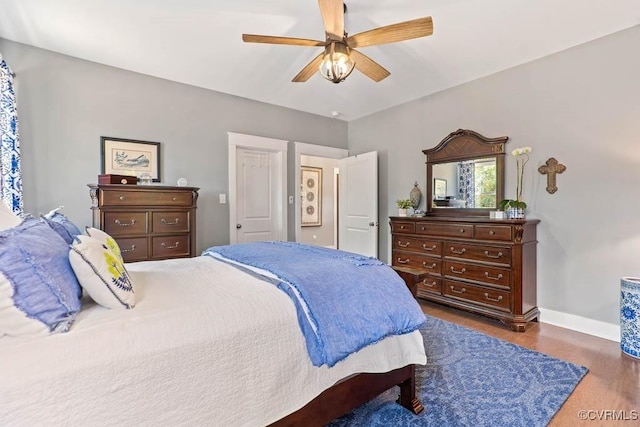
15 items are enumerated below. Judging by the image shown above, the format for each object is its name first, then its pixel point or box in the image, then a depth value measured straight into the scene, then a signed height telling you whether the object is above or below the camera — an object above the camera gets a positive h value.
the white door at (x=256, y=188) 4.12 +0.25
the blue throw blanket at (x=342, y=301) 1.30 -0.44
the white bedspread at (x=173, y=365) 0.82 -0.49
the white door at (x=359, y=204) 4.60 +0.03
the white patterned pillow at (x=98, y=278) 1.14 -0.26
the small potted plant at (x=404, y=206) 4.09 +0.00
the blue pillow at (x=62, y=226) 1.42 -0.10
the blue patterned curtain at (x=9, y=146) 2.52 +0.50
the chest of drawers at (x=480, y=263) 2.91 -0.60
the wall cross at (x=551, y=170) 3.02 +0.35
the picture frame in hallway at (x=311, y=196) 6.94 +0.23
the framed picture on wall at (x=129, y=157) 3.26 +0.54
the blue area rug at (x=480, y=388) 1.69 -1.15
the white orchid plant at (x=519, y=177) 3.07 +0.30
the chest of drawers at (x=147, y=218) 2.79 -0.11
